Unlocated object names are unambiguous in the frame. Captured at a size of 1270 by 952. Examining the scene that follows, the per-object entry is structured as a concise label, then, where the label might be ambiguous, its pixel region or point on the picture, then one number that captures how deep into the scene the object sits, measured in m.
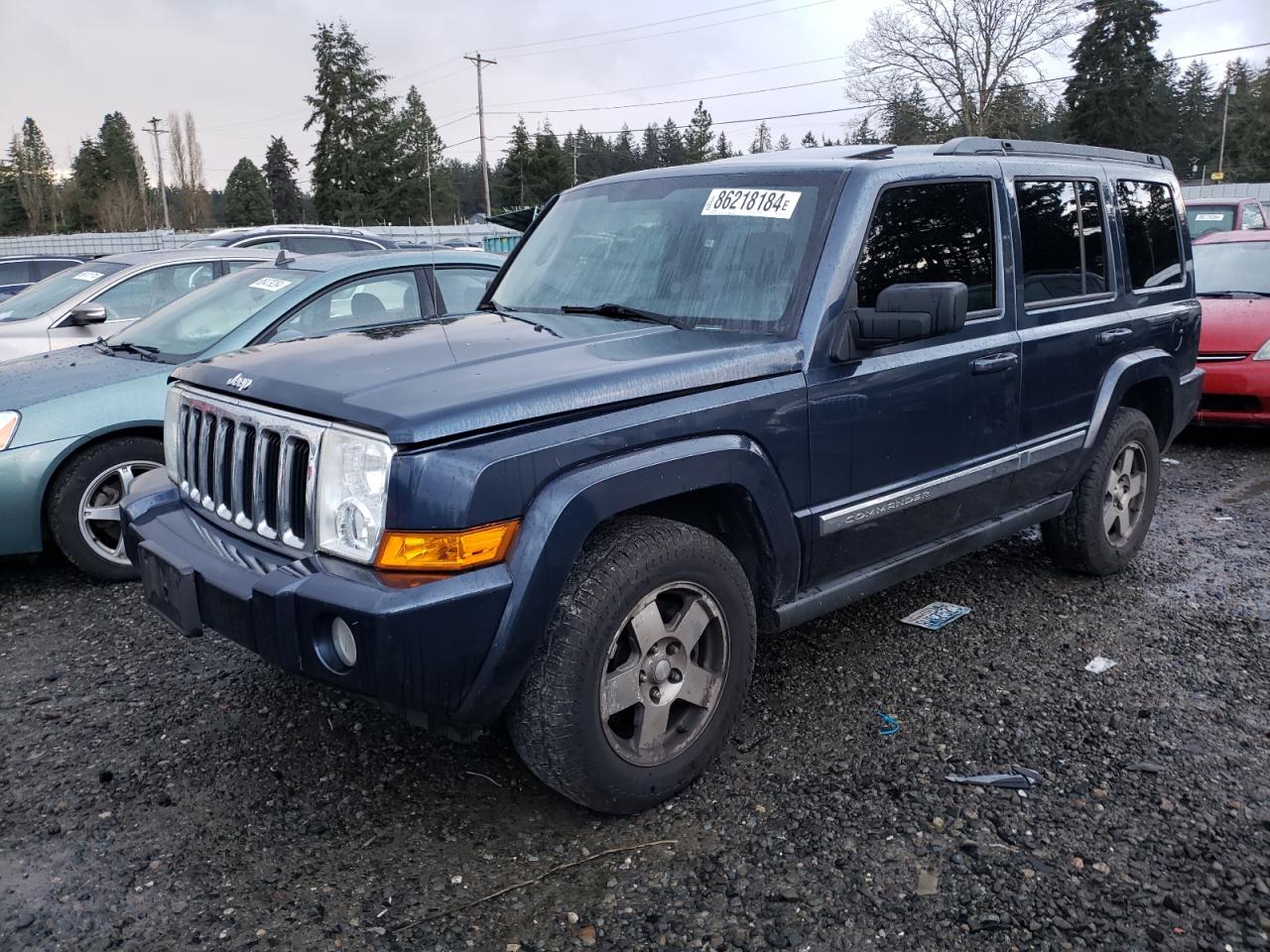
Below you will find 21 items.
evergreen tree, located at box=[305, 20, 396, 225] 65.94
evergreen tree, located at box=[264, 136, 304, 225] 92.75
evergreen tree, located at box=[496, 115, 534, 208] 66.25
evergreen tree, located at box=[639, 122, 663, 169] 101.00
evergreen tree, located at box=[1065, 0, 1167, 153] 60.28
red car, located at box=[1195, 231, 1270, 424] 7.61
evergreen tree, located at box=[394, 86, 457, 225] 66.25
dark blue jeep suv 2.53
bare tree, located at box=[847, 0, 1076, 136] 49.38
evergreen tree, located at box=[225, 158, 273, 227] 78.75
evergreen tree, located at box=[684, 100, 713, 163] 85.75
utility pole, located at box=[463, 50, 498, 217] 53.69
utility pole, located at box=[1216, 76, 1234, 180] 69.62
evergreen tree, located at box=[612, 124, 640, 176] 92.64
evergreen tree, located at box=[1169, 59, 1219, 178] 74.56
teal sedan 4.78
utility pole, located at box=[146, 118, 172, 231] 71.56
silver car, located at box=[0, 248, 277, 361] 7.00
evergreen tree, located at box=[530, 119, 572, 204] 66.75
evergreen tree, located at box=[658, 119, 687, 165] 96.00
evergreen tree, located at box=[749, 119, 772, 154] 104.57
